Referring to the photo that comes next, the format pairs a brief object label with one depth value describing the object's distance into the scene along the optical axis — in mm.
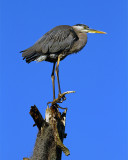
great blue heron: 20062
